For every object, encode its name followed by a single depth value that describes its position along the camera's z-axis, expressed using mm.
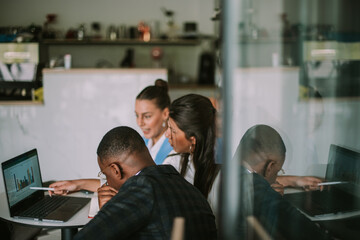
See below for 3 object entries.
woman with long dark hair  2084
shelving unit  5605
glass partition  1104
